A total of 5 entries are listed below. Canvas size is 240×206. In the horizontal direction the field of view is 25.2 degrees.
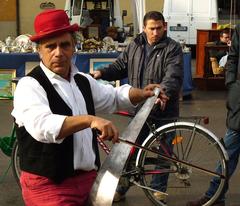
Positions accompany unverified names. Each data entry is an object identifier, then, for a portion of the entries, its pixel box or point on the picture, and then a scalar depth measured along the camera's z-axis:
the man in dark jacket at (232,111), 4.31
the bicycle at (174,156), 4.40
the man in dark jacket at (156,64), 4.57
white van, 17.89
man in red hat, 2.32
